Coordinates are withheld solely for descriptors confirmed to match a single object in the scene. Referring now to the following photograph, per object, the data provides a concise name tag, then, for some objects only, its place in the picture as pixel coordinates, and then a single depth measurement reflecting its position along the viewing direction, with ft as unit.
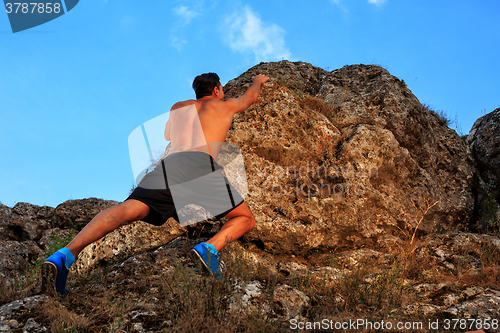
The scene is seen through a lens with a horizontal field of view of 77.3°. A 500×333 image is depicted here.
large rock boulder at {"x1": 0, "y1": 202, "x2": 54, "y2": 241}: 19.15
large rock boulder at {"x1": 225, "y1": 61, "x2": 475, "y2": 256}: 13.87
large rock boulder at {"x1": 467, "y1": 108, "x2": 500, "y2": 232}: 17.17
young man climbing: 9.05
